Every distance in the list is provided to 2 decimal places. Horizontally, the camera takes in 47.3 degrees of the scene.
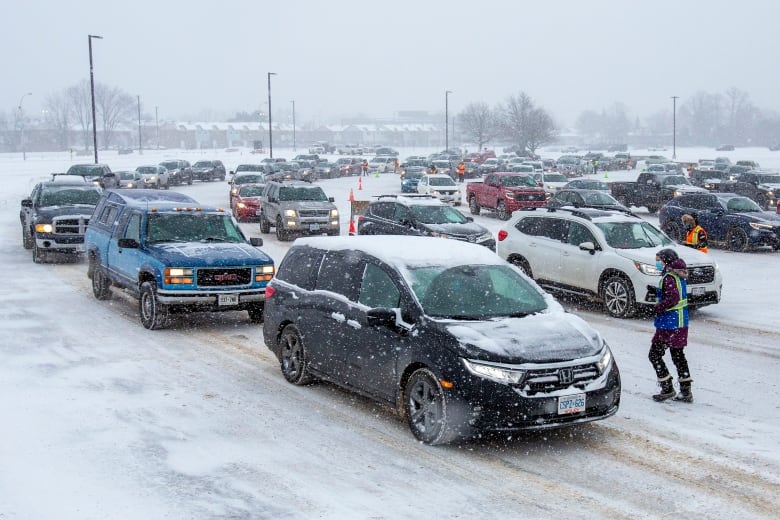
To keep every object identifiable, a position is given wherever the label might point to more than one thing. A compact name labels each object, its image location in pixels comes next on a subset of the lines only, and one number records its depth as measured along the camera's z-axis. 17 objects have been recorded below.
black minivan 7.41
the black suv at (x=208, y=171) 62.31
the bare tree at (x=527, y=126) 115.06
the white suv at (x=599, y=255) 14.26
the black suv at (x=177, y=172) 57.06
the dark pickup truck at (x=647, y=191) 35.84
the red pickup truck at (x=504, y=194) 33.16
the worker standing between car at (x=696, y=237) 16.84
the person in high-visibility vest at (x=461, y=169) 58.25
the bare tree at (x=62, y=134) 180.12
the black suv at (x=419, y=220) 20.27
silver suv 25.72
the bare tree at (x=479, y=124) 130.50
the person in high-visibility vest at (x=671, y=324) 9.11
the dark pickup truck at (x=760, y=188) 36.81
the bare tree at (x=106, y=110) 191.62
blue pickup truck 12.86
